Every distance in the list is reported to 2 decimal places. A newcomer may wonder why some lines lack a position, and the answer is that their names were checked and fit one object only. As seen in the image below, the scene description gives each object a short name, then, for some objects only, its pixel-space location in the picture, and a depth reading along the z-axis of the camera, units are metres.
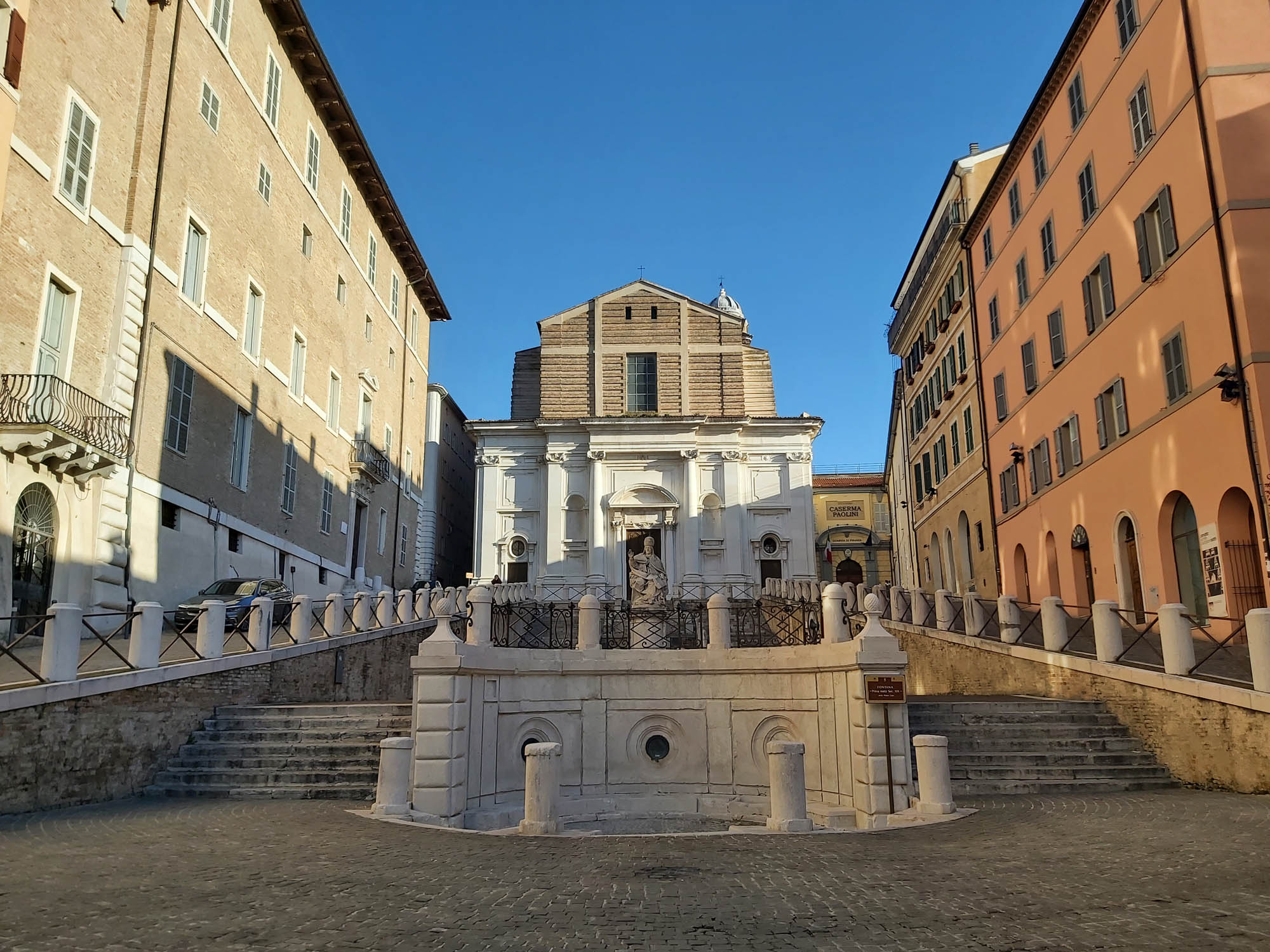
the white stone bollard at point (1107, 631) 14.91
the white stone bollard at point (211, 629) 15.30
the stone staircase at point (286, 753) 13.24
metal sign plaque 12.33
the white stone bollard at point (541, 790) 10.87
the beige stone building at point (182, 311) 17.81
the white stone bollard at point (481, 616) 15.79
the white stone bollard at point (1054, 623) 16.94
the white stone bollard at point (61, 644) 11.80
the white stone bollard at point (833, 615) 14.70
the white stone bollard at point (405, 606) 23.44
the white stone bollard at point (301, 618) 18.08
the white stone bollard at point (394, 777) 11.42
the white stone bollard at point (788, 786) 10.96
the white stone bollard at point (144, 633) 13.49
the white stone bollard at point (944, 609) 21.33
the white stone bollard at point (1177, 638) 12.88
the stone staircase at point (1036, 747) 12.96
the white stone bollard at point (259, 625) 16.64
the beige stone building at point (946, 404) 33.22
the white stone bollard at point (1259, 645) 11.22
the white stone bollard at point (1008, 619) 18.53
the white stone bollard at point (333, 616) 19.59
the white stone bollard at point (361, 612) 20.97
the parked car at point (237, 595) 20.19
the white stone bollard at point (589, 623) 15.44
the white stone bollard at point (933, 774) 11.15
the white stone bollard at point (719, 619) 15.69
